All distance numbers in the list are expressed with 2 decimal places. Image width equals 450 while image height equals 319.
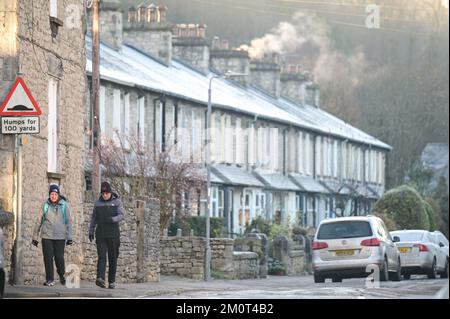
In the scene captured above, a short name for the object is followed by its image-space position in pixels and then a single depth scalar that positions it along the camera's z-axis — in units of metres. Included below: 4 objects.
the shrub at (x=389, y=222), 59.31
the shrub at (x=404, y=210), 62.75
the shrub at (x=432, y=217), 67.44
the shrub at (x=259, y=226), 53.66
